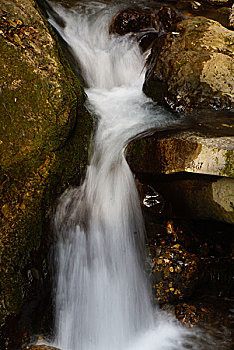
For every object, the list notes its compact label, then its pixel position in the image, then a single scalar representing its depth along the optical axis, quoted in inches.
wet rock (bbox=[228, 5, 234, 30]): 279.7
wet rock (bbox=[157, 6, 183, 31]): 287.6
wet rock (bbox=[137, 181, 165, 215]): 162.4
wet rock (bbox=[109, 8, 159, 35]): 280.7
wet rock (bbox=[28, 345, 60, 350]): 112.5
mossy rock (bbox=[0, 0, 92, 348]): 122.3
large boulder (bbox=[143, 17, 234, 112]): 182.1
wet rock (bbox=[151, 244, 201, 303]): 153.8
